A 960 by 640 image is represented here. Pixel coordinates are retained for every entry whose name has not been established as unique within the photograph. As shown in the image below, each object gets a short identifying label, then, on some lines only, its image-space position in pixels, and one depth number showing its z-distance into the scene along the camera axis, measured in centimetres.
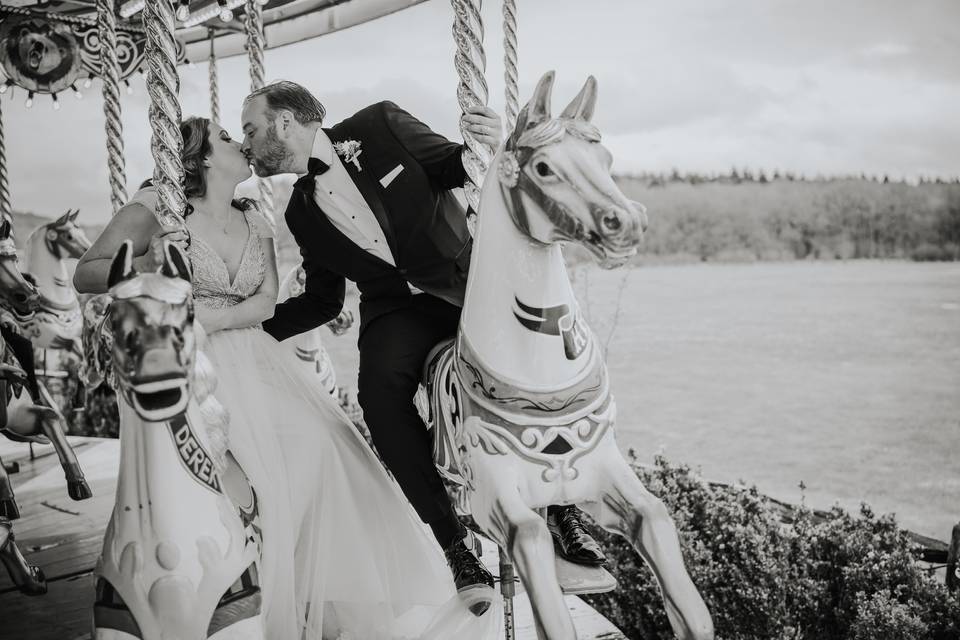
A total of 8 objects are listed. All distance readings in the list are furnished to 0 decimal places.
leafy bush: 299
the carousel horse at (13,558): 270
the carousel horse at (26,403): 310
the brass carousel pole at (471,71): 191
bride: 204
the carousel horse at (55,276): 510
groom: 204
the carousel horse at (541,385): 160
